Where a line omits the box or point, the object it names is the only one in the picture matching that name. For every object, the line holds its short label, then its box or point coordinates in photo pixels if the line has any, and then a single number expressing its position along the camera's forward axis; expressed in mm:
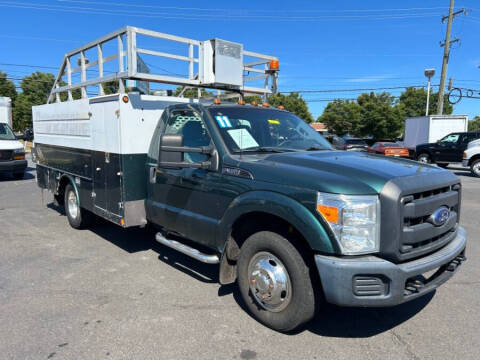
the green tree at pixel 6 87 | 42781
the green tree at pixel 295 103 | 44344
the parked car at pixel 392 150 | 20266
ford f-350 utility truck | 2666
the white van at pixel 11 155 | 12133
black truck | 17000
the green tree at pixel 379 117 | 39844
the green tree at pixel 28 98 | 40656
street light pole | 33669
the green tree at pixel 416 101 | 46281
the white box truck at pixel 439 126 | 22156
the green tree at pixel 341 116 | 41969
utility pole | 25719
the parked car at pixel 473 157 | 14828
